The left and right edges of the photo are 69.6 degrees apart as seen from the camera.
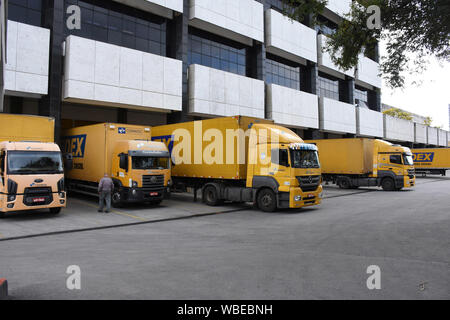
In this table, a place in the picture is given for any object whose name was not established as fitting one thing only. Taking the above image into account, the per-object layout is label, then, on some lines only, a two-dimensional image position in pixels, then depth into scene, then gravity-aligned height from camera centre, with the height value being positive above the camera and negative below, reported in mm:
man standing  13180 -749
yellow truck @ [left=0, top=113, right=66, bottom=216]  11102 +35
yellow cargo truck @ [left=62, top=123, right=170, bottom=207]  13914 +439
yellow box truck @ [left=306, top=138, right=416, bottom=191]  22797 +719
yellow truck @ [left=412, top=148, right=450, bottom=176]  36594 +1668
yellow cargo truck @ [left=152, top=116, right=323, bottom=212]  13039 +408
